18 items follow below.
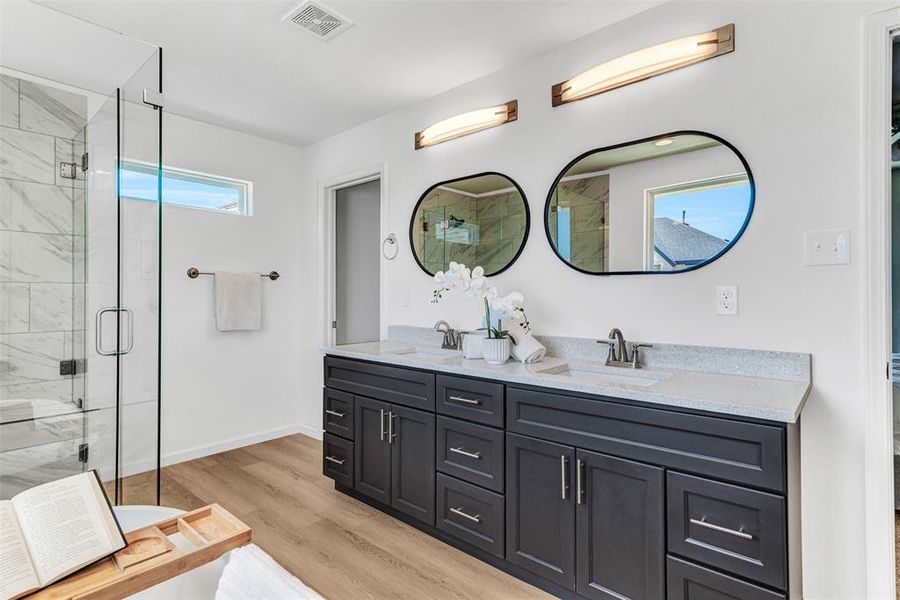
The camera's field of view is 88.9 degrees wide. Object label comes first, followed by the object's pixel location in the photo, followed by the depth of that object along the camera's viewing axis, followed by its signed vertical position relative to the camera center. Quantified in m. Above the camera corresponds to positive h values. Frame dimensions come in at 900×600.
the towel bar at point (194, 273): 3.38 +0.22
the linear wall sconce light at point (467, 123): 2.62 +1.09
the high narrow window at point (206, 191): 3.33 +0.85
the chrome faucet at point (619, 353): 2.10 -0.24
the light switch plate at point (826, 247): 1.64 +0.20
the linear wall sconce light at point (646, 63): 1.91 +1.08
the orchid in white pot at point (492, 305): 2.27 -0.01
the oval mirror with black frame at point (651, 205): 1.91 +0.45
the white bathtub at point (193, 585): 1.08 -0.68
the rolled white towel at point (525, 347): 2.26 -0.23
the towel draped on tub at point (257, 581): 0.95 -0.60
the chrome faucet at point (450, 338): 2.82 -0.22
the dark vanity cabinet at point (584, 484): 1.39 -0.69
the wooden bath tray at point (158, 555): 0.93 -0.58
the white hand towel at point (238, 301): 3.53 +0.01
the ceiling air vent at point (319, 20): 2.10 +1.34
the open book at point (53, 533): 0.92 -0.51
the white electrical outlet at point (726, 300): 1.88 +0.01
